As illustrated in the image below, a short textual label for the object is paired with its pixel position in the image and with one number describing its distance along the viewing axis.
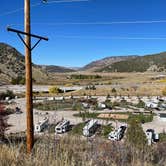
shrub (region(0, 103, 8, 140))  18.87
